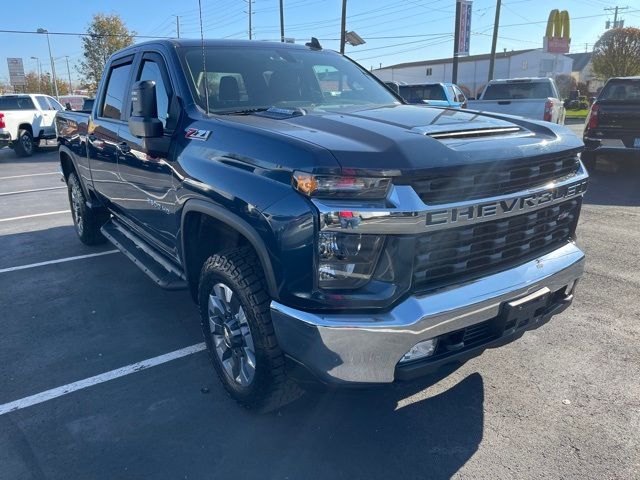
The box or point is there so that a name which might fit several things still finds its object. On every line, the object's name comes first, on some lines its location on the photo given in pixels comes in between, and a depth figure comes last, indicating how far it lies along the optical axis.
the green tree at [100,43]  38.44
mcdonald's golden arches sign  39.94
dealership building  59.66
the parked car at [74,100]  27.79
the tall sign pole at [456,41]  23.03
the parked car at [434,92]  13.77
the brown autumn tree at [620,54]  38.53
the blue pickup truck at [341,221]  2.26
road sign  37.22
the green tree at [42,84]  62.50
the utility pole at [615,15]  79.34
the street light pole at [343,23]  25.23
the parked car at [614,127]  9.30
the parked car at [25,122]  16.08
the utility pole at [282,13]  31.62
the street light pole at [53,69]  51.26
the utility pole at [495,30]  29.05
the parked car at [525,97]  11.45
